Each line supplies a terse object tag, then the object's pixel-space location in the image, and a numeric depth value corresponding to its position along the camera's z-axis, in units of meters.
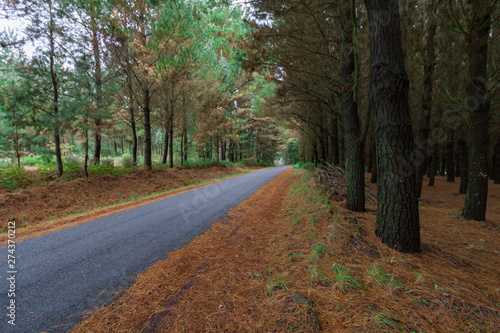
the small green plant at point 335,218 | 3.42
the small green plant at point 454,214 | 5.20
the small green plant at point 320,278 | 2.00
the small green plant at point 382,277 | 1.84
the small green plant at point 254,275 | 2.35
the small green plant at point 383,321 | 1.38
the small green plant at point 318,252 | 2.46
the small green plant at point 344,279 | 1.89
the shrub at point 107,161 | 11.25
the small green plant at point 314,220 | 3.86
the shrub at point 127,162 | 11.80
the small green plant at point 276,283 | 2.03
